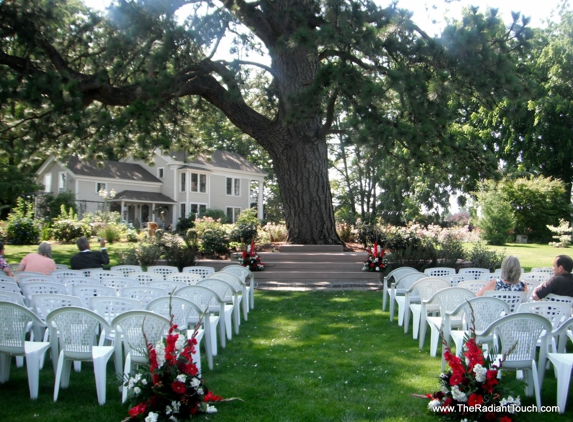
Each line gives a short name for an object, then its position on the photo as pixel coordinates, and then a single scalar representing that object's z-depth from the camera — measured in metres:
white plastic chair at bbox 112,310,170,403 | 4.46
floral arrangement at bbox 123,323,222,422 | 3.86
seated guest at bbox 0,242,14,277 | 7.79
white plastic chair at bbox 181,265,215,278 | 9.35
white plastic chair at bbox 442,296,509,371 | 5.09
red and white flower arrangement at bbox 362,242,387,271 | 13.11
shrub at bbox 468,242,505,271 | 13.83
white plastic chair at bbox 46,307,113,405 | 4.54
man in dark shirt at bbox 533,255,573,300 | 5.79
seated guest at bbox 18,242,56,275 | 8.12
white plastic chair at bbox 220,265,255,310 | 8.88
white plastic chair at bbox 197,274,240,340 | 6.89
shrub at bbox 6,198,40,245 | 22.88
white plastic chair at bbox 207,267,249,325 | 7.69
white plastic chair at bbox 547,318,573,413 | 4.23
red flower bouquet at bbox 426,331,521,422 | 3.71
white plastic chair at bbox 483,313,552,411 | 4.42
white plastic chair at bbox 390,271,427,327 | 7.77
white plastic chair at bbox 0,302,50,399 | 4.58
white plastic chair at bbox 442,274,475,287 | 7.92
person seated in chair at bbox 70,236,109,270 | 9.18
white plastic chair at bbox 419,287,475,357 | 5.89
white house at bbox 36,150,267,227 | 35.44
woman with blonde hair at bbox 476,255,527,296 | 6.06
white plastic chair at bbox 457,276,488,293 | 6.64
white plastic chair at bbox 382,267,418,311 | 9.15
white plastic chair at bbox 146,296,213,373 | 5.02
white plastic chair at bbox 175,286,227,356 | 5.98
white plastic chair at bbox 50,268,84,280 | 7.85
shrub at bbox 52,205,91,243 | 24.16
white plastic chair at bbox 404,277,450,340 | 6.74
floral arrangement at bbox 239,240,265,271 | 13.23
